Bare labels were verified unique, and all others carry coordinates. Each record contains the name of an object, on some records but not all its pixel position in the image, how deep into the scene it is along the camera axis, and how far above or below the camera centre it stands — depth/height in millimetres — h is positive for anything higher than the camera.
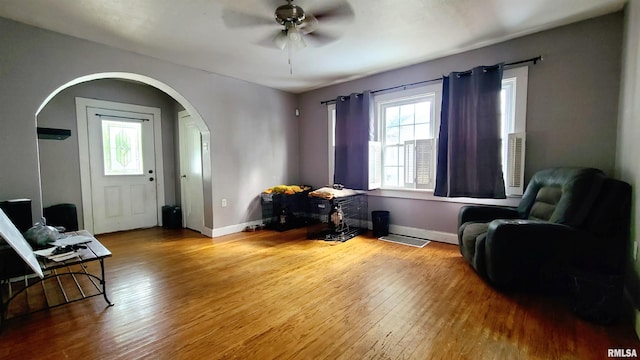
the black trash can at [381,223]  4051 -843
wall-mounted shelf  3381 +453
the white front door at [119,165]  4192 +58
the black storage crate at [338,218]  4039 -854
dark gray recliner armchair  2014 -566
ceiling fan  2330 +1351
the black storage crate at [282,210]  4641 -750
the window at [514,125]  2994 +437
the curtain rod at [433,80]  2901 +1115
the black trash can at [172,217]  4777 -846
